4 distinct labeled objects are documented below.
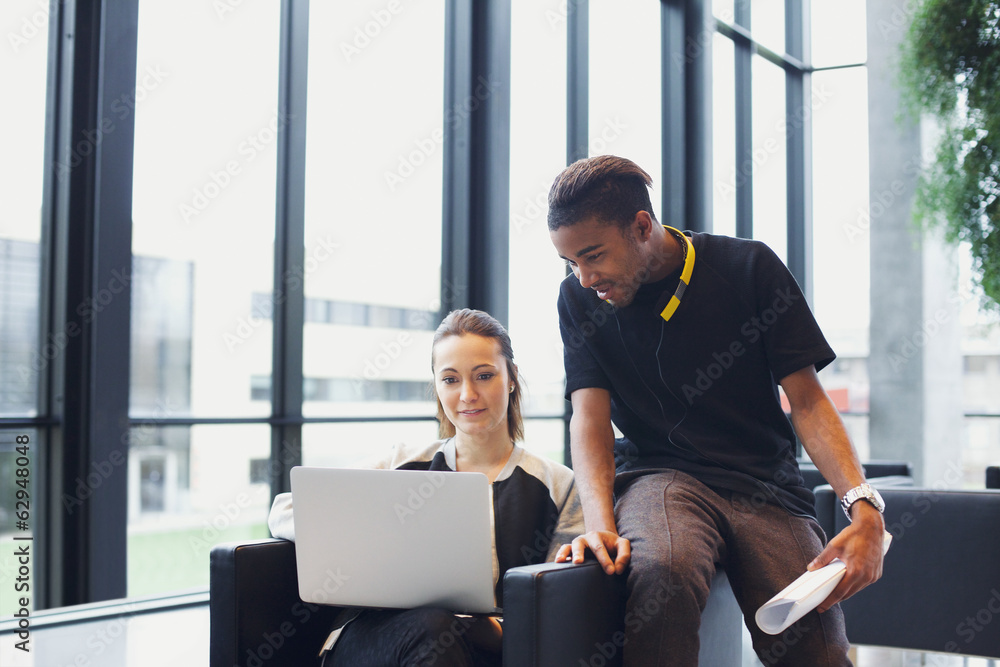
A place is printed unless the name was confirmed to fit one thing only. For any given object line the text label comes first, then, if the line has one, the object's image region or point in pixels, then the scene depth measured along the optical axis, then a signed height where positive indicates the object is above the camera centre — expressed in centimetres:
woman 155 -23
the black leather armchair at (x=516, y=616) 136 -43
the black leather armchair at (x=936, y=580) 263 -64
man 161 -5
